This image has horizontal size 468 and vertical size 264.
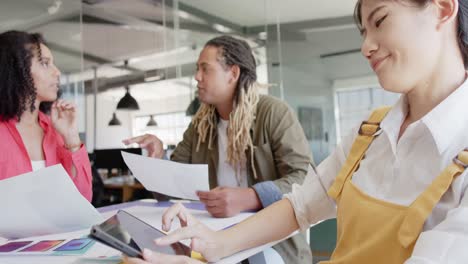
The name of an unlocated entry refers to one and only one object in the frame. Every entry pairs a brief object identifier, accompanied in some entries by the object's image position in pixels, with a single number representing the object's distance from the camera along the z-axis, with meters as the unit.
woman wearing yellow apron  0.69
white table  0.88
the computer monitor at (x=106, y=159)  4.65
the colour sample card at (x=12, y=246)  0.96
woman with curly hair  1.67
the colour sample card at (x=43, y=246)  0.95
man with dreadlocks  1.59
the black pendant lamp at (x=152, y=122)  5.26
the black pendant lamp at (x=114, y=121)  5.07
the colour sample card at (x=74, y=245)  0.94
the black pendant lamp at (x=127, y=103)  5.14
